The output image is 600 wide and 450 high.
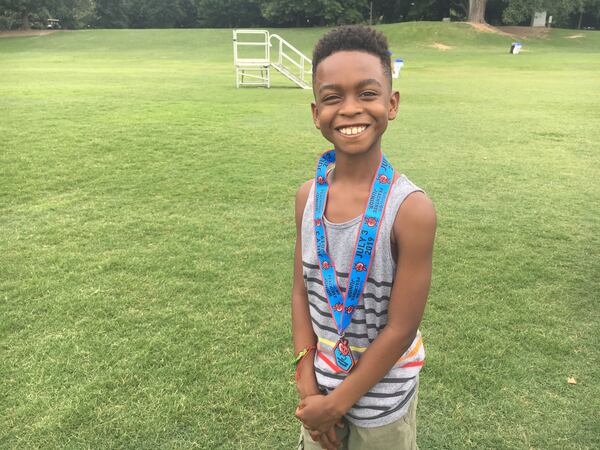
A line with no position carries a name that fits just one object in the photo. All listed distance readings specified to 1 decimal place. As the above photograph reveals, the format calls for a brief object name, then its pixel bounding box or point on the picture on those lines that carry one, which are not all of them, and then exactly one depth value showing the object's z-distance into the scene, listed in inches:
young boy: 55.7
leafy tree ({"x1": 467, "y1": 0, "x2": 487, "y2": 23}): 1711.4
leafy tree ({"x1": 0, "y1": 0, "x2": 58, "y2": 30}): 1828.2
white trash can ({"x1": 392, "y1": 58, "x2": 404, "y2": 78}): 754.2
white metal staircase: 609.9
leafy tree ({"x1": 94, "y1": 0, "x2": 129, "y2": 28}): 2423.7
